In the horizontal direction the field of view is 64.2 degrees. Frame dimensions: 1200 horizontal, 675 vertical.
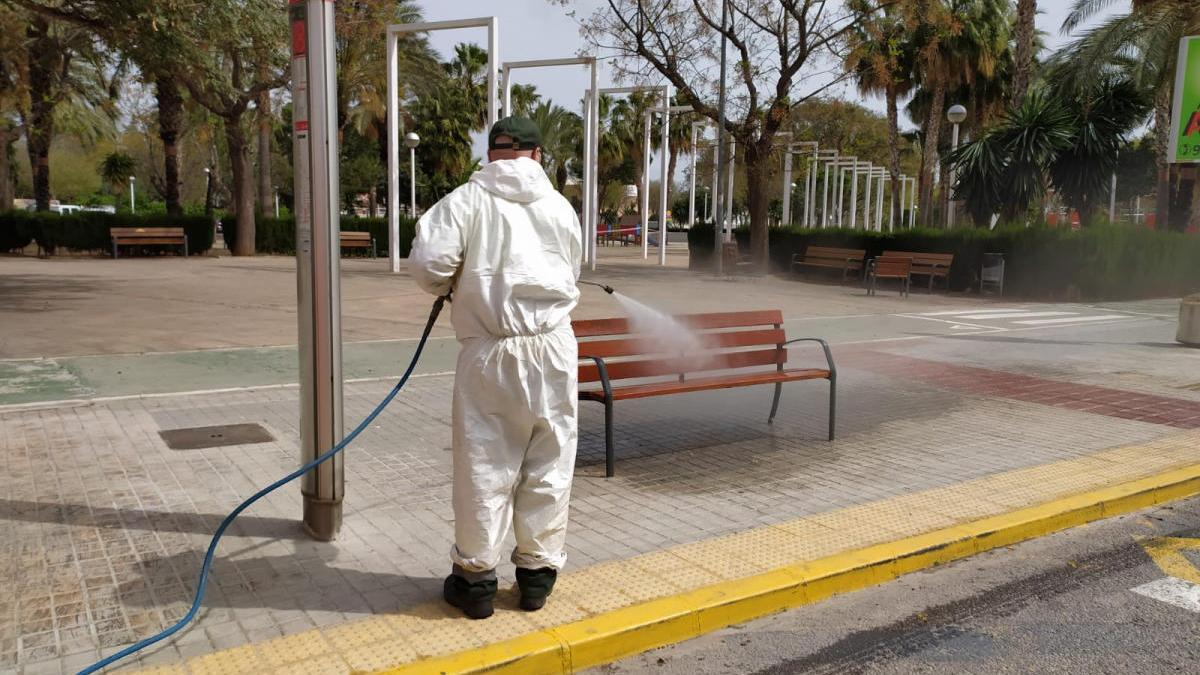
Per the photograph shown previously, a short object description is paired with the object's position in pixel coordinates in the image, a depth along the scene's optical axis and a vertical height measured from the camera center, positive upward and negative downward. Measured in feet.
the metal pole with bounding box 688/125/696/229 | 105.05 +4.22
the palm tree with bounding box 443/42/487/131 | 176.45 +30.63
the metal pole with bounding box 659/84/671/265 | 93.37 +4.65
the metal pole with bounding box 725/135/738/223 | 86.53 +5.78
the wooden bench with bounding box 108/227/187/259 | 83.66 -0.38
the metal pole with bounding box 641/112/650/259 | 99.52 +3.46
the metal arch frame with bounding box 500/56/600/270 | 74.33 +7.01
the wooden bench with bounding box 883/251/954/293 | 64.85 -1.38
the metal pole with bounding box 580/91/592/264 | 78.84 +5.45
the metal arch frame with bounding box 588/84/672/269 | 81.03 +6.68
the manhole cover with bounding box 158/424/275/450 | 19.70 -4.30
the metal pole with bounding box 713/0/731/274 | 75.13 +7.41
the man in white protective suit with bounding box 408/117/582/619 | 11.34 -1.42
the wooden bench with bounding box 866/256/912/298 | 62.64 -1.77
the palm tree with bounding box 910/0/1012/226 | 119.75 +24.36
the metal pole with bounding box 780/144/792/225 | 104.94 +6.30
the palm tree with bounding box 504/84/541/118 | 183.73 +27.13
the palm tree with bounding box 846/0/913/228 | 71.00 +15.25
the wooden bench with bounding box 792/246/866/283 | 73.56 -1.33
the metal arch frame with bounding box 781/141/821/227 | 99.50 +7.58
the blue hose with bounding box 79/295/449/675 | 10.43 -4.34
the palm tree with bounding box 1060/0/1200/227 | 77.61 +17.27
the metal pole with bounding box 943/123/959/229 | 87.89 +5.97
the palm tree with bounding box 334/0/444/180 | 61.77 +17.96
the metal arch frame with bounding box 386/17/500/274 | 63.31 +9.49
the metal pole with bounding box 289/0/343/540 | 13.41 -0.25
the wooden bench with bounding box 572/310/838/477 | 18.83 -2.63
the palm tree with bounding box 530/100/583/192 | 183.01 +19.94
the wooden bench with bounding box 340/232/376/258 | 95.61 -0.47
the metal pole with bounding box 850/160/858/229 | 115.24 +5.63
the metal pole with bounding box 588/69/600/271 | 77.14 +4.69
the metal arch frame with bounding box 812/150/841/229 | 125.00 +11.06
